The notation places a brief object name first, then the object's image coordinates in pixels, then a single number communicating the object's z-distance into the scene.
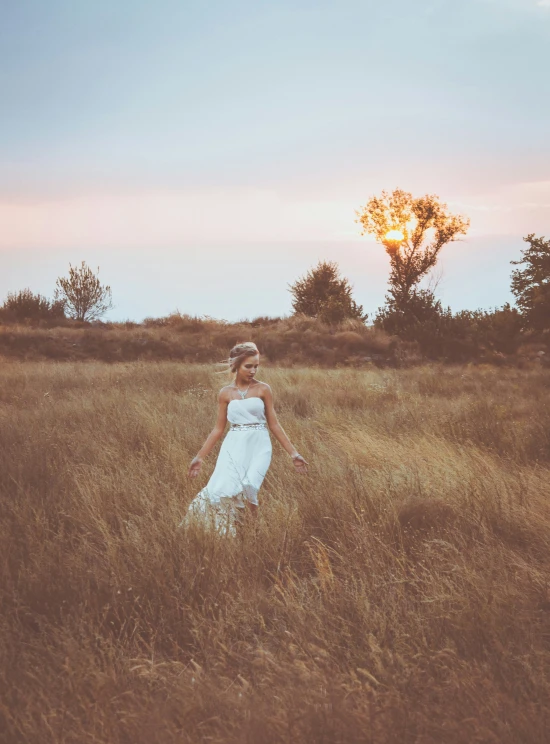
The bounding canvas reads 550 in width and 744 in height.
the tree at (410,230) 45.91
